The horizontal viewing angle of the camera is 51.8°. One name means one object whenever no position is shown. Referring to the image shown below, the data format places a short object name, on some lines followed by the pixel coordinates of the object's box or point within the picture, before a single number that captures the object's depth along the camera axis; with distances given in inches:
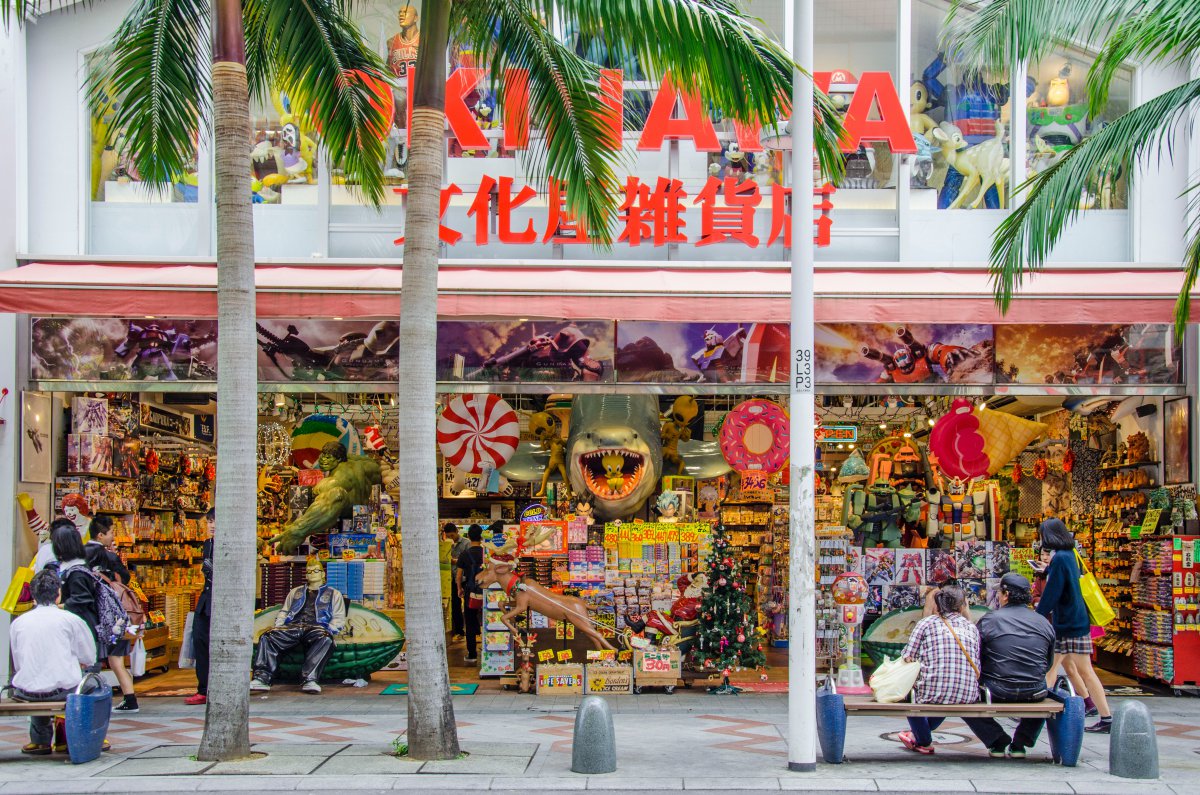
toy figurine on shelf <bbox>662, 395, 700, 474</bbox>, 657.0
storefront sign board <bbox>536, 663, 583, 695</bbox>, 513.0
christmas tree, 522.3
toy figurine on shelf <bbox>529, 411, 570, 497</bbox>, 650.8
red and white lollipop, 555.8
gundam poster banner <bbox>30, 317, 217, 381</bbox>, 534.6
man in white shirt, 378.9
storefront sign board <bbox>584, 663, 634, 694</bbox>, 518.0
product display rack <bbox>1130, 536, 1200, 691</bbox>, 522.9
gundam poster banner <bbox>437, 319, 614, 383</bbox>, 534.3
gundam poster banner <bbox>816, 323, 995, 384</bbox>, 535.2
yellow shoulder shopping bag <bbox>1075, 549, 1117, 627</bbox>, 457.7
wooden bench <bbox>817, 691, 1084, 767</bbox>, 361.4
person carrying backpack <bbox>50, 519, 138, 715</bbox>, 437.4
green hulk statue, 584.7
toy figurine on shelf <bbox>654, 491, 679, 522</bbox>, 575.2
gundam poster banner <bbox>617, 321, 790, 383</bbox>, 535.2
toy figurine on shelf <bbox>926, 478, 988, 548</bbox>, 627.0
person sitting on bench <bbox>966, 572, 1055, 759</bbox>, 368.5
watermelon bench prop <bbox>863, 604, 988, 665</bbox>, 559.5
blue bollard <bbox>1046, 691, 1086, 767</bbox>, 363.6
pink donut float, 542.0
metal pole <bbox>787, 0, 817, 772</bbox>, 352.2
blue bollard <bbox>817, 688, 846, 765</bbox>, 364.5
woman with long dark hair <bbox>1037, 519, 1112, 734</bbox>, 423.2
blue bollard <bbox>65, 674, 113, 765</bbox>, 369.7
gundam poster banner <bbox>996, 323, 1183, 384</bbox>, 534.3
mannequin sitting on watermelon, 531.2
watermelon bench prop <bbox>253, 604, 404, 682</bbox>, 545.3
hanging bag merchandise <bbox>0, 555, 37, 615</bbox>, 486.9
